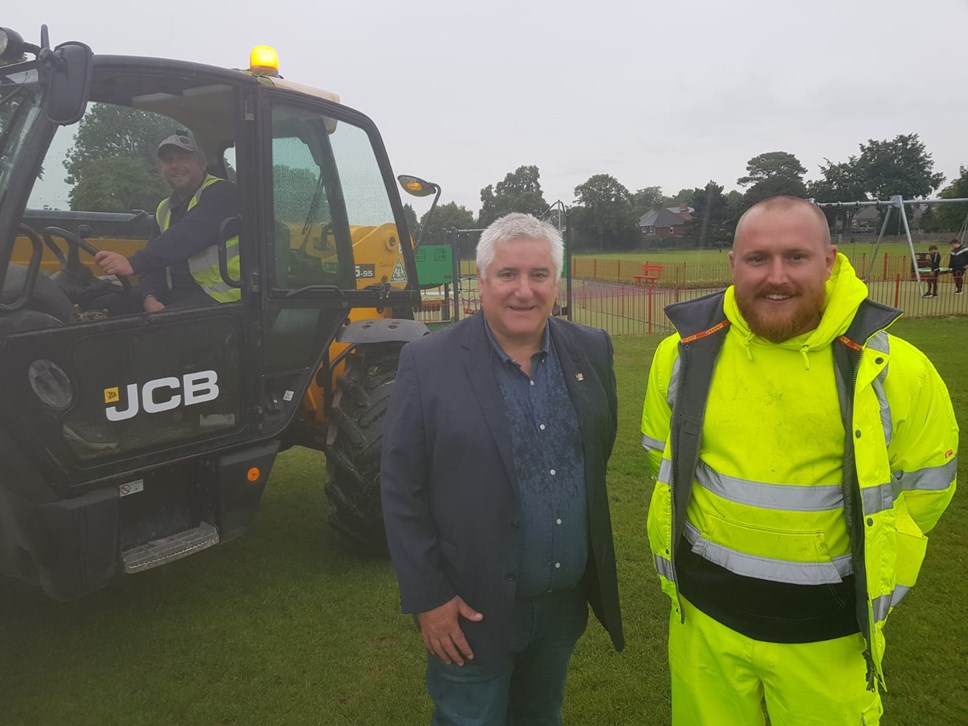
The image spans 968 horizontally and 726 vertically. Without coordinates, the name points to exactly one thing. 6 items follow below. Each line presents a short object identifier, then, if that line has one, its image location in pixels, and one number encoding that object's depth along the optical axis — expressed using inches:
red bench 829.3
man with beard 66.8
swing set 545.1
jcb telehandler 99.7
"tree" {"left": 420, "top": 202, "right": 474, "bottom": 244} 952.3
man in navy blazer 73.5
